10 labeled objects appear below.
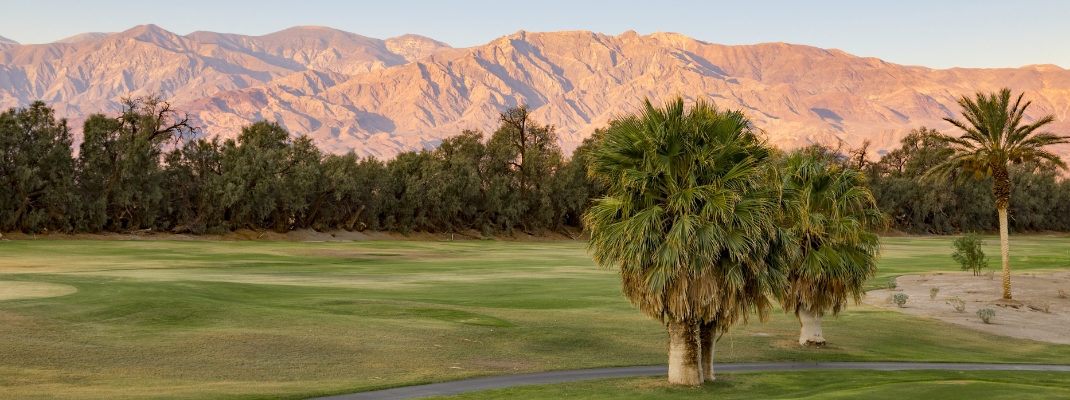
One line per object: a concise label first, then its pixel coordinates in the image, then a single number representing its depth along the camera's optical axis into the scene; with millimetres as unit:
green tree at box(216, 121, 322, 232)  98188
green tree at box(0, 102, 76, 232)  81438
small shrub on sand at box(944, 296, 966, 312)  45500
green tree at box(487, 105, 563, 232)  125938
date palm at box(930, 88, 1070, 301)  48438
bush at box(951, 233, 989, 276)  62125
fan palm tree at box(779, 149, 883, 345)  32750
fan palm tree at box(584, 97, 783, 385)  24750
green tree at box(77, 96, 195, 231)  89250
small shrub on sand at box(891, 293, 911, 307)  46656
